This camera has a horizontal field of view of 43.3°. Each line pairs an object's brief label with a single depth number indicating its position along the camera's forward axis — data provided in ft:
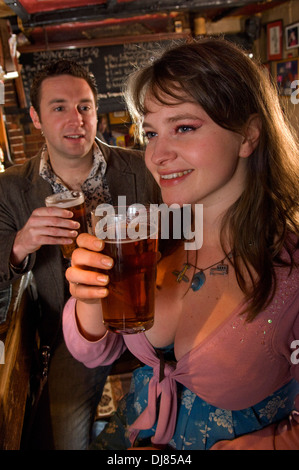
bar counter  4.04
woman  3.85
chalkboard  15.76
